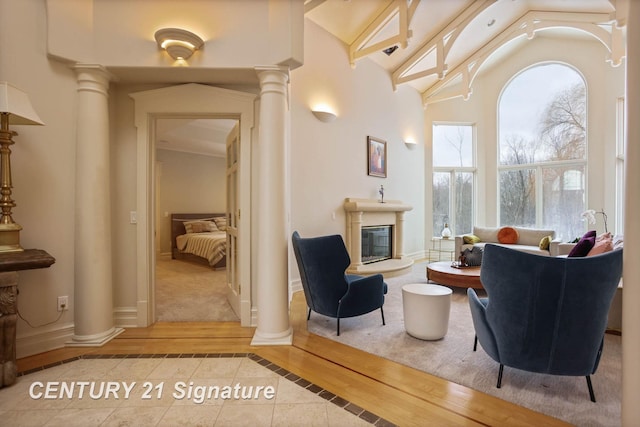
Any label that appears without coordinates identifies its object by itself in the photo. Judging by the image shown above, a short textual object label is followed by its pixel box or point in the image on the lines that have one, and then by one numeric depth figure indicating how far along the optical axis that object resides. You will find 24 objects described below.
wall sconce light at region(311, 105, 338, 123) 4.72
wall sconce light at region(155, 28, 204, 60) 2.47
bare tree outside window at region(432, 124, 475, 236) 7.36
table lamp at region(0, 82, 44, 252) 2.20
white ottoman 2.66
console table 2.04
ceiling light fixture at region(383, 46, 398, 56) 5.78
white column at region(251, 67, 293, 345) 2.70
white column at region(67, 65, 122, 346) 2.68
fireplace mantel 5.11
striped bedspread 5.85
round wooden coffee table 3.93
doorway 3.02
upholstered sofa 5.68
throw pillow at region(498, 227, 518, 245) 5.98
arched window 6.18
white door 3.31
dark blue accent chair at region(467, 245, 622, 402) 1.76
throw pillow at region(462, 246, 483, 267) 4.50
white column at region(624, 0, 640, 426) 1.44
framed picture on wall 5.73
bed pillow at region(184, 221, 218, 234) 7.16
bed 5.89
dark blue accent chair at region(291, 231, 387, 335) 2.89
